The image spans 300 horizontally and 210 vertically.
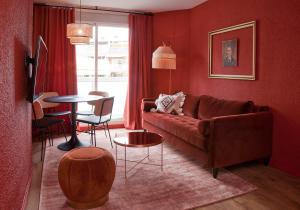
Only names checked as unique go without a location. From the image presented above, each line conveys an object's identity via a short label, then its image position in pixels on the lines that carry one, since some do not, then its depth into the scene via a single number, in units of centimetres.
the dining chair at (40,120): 381
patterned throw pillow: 478
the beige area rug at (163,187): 249
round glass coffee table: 303
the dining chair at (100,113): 411
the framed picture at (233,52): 383
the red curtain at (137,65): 561
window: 562
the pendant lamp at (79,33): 392
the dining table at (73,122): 412
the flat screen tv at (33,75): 234
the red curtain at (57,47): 495
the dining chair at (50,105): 457
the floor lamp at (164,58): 495
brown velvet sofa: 307
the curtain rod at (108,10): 515
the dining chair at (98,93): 491
